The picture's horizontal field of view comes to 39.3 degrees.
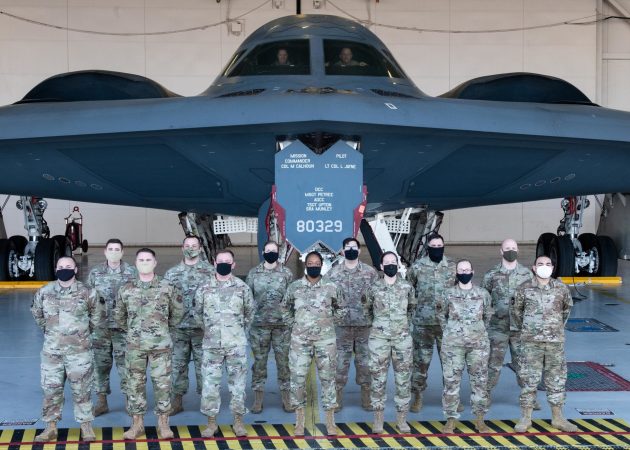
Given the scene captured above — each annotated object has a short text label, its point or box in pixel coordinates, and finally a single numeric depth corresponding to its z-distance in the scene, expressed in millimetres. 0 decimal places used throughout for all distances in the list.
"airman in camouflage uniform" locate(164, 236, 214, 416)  7421
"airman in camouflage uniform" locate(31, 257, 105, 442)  6617
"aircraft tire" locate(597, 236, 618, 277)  16328
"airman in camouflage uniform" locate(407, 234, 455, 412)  7551
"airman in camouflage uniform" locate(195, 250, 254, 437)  6797
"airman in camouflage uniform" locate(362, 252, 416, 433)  6941
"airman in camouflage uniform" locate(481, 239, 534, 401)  7543
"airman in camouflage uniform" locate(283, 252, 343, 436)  6891
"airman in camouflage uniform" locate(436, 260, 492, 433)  6910
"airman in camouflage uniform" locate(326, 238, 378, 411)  7535
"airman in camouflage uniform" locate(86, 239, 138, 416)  7426
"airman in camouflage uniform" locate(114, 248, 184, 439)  6762
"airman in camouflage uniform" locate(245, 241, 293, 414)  7488
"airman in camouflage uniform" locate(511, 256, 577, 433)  6938
